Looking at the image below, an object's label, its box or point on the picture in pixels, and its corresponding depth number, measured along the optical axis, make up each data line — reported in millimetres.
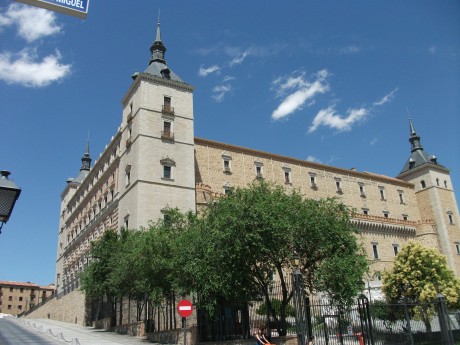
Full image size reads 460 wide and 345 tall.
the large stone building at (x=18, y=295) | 116438
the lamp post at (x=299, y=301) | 15211
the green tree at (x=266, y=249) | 20844
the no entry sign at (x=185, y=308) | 17684
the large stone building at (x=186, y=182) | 40281
